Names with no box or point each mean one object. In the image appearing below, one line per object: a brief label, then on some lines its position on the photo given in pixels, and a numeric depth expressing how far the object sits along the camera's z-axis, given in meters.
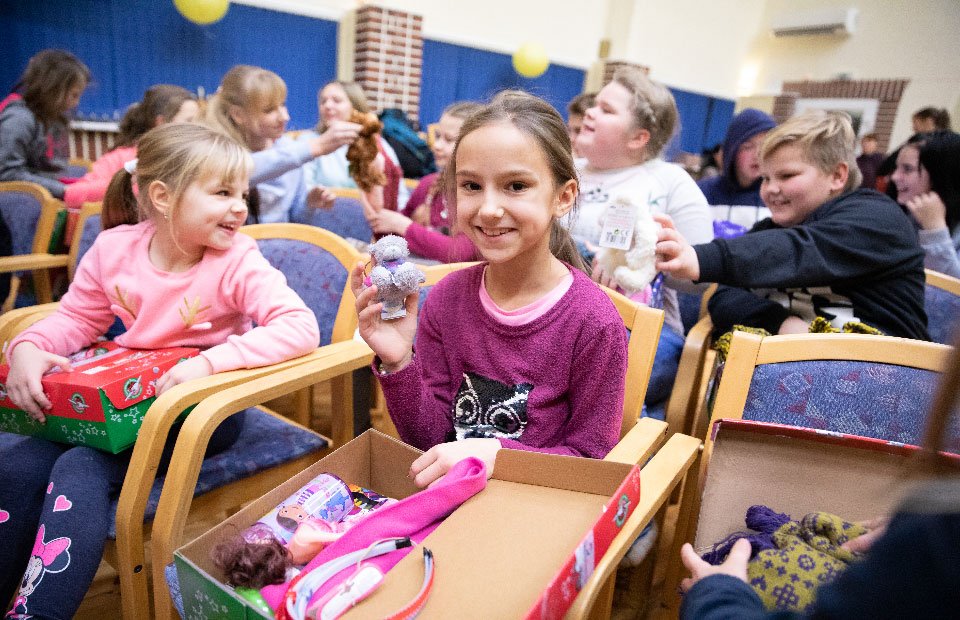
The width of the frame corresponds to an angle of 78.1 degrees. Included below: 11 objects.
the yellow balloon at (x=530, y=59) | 8.04
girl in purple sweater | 1.08
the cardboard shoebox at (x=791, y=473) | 0.92
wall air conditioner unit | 9.25
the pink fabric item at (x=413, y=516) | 0.81
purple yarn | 0.92
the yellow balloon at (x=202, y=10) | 5.71
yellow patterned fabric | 0.81
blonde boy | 1.49
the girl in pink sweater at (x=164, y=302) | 1.17
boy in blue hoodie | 2.57
